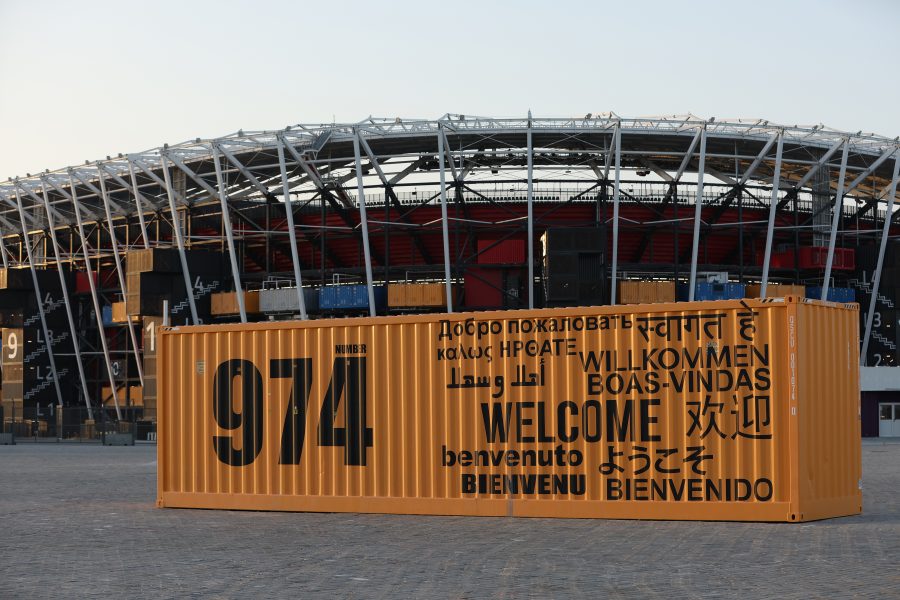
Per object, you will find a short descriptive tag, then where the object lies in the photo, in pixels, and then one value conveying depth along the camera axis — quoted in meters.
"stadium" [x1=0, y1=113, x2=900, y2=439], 70.25
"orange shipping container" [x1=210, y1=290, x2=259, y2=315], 80.12
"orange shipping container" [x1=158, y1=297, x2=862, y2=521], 19.19
